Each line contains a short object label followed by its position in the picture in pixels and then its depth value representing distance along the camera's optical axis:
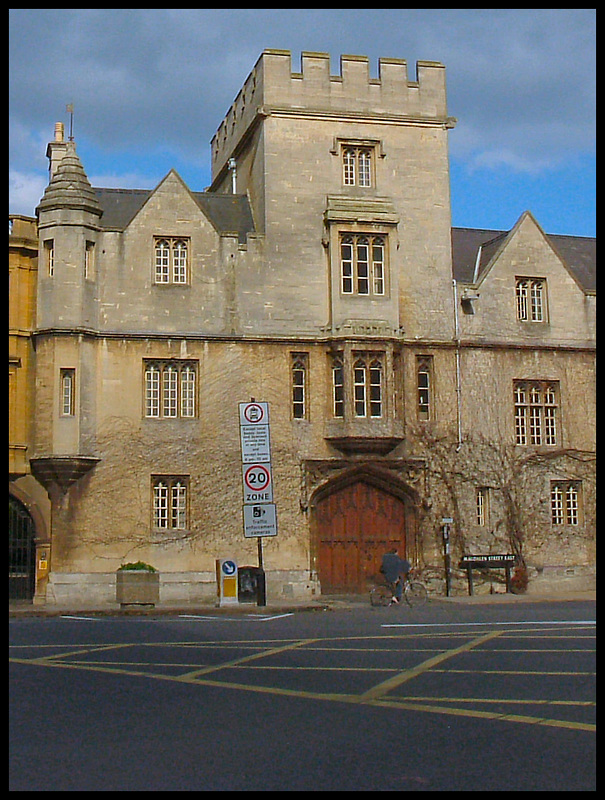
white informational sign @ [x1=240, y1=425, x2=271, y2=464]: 27.22
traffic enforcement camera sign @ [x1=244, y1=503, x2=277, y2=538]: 26.45
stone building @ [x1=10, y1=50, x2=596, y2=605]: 31.12
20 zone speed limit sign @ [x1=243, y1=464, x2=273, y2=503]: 26.75
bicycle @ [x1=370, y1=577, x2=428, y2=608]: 27.06
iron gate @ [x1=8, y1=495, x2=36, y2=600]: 31.14
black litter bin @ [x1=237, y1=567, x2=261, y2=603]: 29.06
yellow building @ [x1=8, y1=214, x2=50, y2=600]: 31.14
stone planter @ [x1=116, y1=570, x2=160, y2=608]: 27.02
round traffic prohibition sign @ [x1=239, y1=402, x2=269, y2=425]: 27.62
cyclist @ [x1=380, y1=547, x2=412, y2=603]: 26.33
